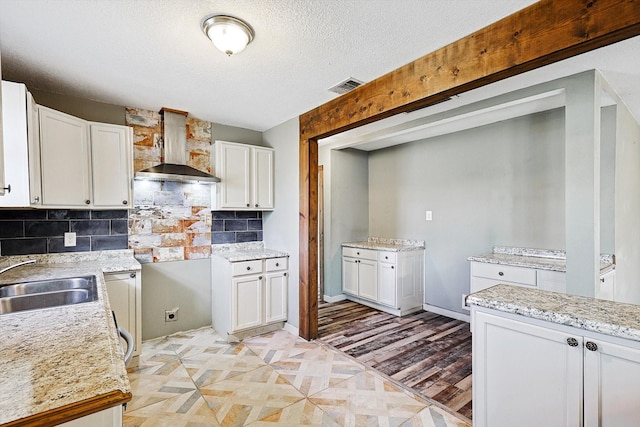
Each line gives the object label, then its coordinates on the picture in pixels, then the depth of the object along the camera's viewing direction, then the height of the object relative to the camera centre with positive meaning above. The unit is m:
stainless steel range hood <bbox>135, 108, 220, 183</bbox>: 3.04 +0.65
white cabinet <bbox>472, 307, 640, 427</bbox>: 1.21 -0.72
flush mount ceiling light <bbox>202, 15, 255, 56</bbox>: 1.69 +1.00
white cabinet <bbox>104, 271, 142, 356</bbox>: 2.53 -0.72
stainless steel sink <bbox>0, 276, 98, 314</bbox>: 1.79 -0.49
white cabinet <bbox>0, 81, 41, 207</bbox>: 2.03 +0.46
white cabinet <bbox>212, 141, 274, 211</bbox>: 3.42 +0.39
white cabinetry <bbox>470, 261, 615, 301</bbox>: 2.59 -0.65
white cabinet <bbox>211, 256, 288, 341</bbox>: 3.17 -0.90
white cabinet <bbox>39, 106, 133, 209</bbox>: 2.40 +0.42
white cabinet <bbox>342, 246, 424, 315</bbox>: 4.00 -0.93
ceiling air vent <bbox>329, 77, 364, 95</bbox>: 2.48 +1.02
